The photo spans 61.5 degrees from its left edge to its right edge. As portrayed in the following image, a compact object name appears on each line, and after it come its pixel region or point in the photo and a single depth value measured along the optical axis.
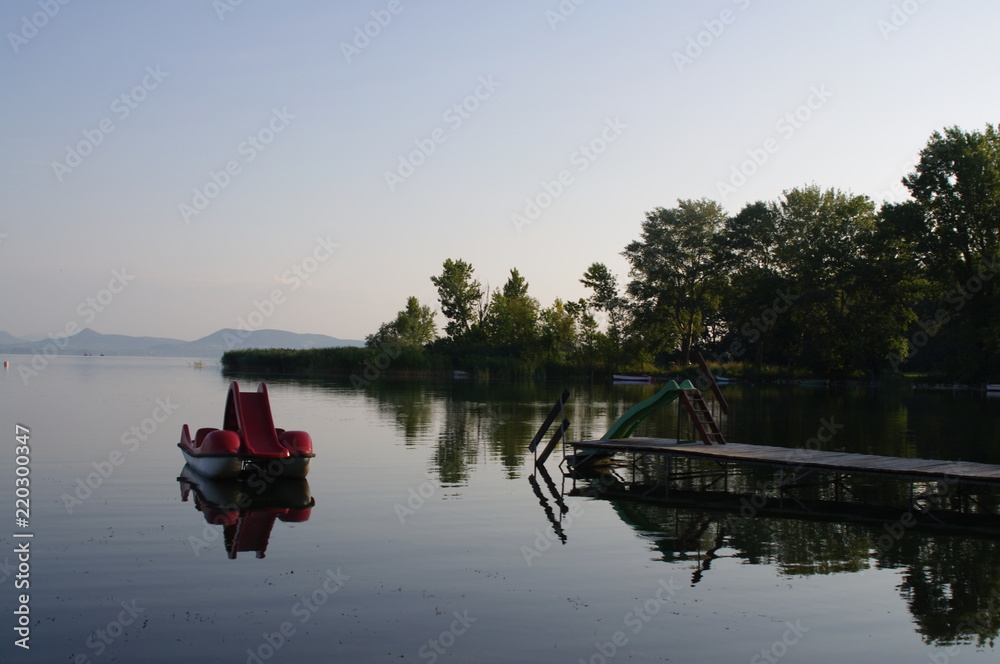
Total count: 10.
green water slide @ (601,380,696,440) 21.25
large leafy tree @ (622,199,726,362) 94.25
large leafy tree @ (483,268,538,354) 102.38
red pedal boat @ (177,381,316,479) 19.98
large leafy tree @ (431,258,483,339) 118.62
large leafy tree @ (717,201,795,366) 85.94
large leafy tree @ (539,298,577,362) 100.62
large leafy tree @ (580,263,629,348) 97.12
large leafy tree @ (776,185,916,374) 77.94
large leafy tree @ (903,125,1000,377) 67.75
